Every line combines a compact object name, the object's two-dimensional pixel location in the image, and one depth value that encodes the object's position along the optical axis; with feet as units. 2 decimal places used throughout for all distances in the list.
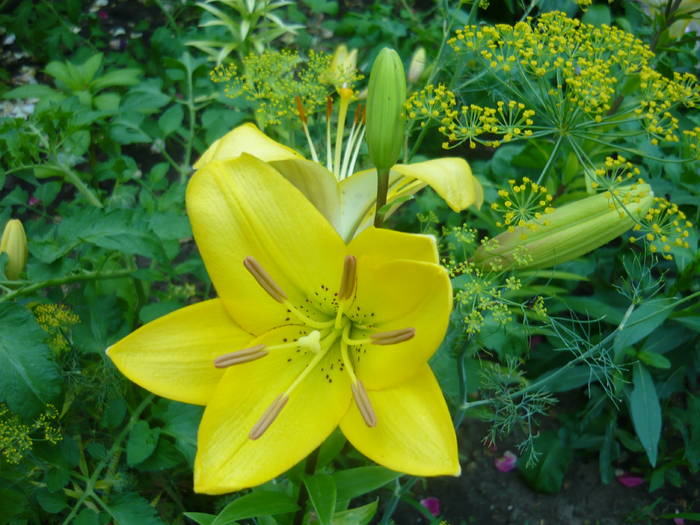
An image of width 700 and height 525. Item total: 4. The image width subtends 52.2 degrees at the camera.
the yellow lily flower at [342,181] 0.90
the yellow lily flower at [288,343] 0.86
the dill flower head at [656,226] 0.92
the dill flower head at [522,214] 0.94
